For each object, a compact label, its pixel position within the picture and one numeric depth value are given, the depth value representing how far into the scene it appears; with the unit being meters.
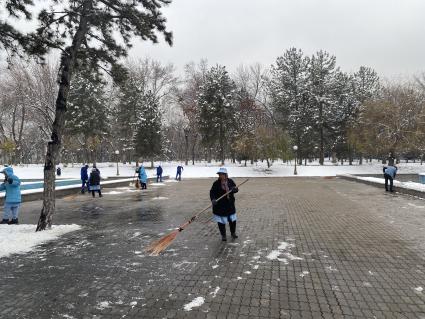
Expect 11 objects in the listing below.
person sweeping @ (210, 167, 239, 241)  7.54
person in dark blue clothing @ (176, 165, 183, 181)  32.43
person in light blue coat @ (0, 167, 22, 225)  9.27
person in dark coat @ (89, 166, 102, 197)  16.72
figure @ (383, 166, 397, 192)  17.63
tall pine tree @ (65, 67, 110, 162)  49.53
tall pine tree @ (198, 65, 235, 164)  49.59
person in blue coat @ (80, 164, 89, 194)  18.14
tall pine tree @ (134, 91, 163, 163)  51.53
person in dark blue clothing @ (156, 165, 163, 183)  28.86
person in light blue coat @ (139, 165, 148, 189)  21.30
